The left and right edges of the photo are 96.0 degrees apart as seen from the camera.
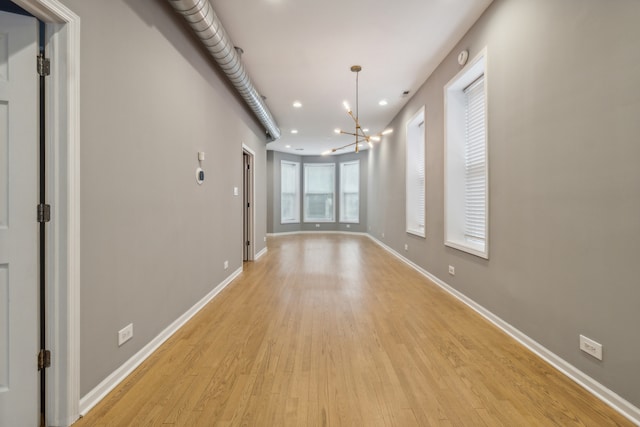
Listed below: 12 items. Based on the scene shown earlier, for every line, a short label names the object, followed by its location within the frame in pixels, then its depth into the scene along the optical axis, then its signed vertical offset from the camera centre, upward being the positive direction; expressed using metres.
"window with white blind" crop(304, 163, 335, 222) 11.79 +0.92
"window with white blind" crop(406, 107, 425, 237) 5.73 +0.73
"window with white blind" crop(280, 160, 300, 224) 11.25 +0.77
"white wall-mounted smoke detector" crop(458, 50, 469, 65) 3.39 +1.84
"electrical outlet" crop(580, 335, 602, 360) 1.78 -0.86
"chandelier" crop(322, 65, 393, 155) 4.23 +2.13
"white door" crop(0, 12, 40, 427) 1.43 -0.06
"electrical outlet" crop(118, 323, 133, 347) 1.94 -0.84
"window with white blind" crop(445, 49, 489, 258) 3.48 +0.66
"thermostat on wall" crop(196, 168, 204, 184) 3.21 +0.41
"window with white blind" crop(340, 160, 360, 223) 11.34 +0.78
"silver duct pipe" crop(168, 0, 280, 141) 2.43 +1.74
